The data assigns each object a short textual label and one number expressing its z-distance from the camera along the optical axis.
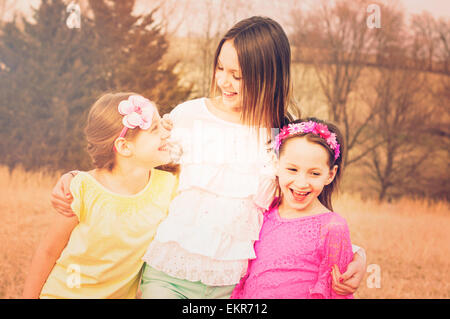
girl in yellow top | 2.00
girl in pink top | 1.95
